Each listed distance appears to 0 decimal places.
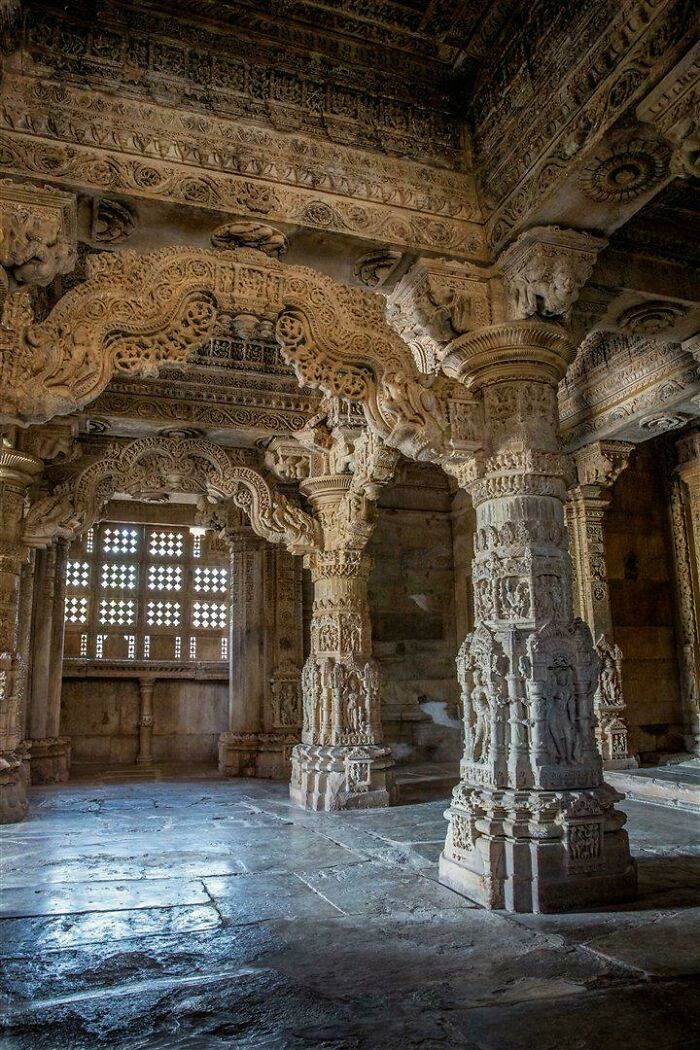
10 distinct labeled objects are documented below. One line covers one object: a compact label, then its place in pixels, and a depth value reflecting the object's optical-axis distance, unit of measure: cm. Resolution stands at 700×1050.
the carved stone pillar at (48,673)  1032
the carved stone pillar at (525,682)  443
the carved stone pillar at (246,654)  1100
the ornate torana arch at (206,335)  443
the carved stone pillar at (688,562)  983
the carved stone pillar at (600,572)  881
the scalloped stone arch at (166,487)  848
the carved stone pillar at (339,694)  826
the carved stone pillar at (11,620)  764
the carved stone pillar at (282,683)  1087
